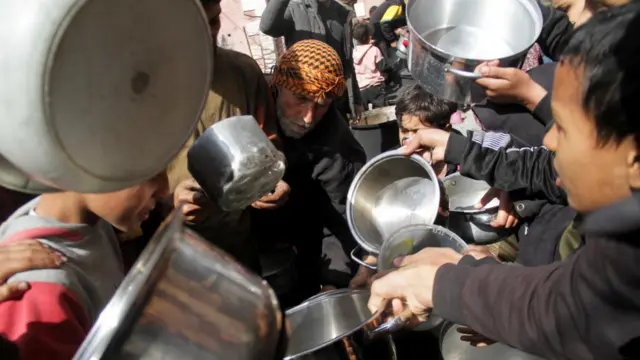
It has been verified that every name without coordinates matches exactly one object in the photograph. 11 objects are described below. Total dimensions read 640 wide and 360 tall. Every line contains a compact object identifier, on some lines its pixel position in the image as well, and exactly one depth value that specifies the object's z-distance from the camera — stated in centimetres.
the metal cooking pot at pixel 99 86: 60
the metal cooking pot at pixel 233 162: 126
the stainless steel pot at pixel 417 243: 135
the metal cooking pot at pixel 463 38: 142
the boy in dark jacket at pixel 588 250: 72
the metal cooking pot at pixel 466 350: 121
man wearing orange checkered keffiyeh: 178
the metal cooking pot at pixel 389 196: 159
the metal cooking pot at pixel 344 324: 102
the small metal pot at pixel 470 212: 179
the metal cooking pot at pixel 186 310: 68
